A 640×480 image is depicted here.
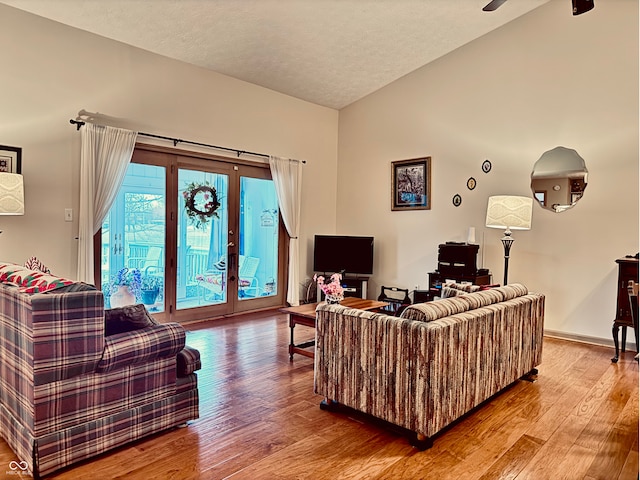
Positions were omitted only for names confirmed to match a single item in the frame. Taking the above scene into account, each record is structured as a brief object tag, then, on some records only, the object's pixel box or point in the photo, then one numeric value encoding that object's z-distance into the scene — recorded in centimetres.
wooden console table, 413
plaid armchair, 210
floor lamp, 471
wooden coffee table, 395
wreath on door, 547
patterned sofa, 246
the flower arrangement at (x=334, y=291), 386
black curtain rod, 446
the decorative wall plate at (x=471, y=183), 577
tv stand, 655
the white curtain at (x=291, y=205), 639
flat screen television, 664
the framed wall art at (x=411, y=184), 624
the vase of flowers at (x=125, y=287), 481
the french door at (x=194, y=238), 495
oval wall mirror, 495
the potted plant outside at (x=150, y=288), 509
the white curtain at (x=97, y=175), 446
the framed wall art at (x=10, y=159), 400
